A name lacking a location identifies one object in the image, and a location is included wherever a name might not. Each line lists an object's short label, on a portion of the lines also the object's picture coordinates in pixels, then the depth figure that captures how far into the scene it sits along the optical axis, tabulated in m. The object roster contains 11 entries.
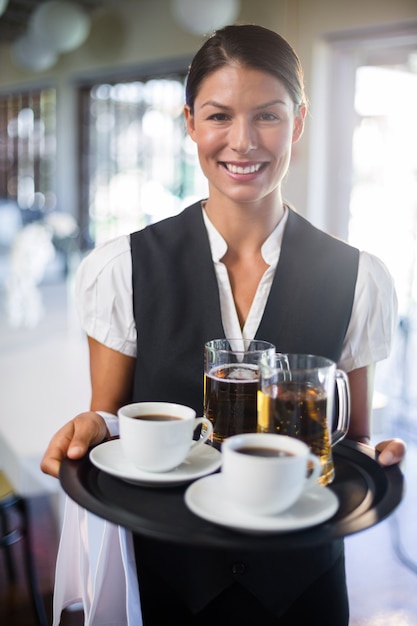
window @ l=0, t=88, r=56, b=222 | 8.61
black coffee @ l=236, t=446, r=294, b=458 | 0.81
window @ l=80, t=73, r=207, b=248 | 6.96
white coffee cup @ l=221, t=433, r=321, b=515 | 0.74
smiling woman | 1.12
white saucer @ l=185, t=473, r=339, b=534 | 0.76
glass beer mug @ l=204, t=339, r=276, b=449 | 0.99
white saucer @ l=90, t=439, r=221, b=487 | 0.89
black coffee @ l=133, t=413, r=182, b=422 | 0.96
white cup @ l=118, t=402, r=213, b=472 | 0.87
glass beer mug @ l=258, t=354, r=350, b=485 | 0.91
